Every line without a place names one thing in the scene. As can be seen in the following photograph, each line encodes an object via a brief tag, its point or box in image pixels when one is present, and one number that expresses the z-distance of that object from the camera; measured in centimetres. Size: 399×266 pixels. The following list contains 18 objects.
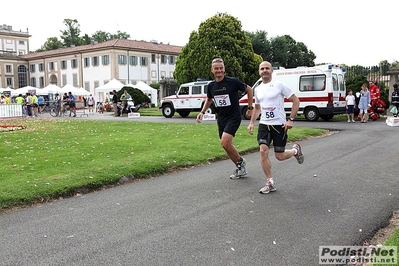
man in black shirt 689
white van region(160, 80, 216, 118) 2464
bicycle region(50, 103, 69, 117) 3196
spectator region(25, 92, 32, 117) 3097
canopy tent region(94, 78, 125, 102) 3753
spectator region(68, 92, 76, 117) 3064
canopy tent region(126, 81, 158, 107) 4231
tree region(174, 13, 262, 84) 3456
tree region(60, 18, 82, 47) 9600
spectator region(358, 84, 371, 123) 1941
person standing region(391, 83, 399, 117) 2025
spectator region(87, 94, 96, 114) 3747
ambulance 2059
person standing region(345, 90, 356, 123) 1992
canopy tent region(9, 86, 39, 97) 4076
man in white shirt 609
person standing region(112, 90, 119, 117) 3008
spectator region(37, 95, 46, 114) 3625
